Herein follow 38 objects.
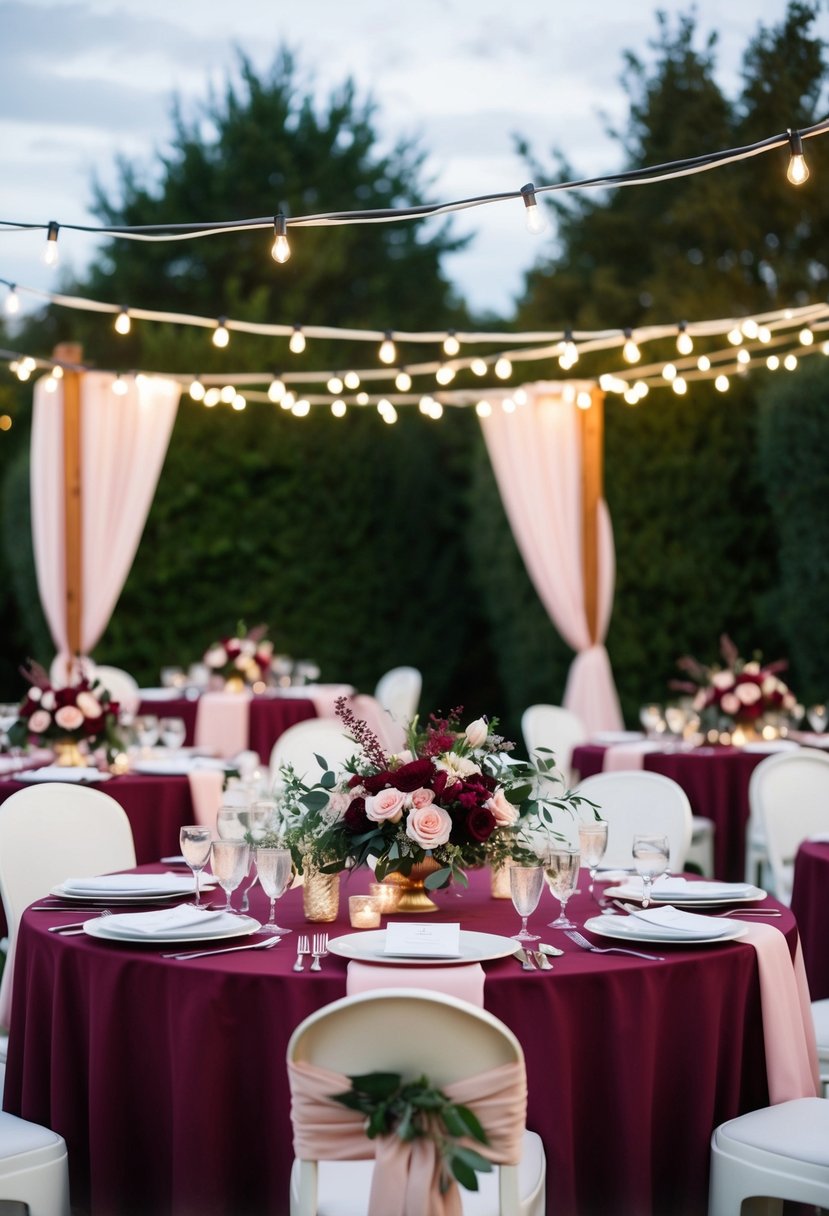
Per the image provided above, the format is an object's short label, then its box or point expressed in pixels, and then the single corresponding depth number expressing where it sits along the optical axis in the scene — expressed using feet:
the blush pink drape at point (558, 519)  28.60
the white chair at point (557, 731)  23.50
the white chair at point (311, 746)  18.86
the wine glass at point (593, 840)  9.91
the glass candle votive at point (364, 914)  9.86
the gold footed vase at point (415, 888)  10.34
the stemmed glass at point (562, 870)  9.16
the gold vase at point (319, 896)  10.04
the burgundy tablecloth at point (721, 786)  20.42
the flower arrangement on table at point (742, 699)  21.24
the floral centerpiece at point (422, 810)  9.77
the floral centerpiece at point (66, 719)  18.16
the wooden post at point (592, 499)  28.63
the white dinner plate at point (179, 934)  9.09
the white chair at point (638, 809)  13.70
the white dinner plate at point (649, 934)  9.16
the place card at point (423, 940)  8.66
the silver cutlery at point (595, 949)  8.96
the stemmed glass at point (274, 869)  9.12
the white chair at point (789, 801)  16.02
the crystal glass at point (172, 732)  19.65
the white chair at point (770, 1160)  8.49
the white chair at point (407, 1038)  6.73
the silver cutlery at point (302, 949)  8.69
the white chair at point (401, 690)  30.81
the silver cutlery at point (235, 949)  8.96
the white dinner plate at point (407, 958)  8.63
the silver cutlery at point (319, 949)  8.74
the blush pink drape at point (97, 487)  27.12
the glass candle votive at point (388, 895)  10.41
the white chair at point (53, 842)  12.39
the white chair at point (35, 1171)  8.60
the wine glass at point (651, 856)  9.66
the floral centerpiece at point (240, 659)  28.14
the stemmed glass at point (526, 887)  8.95
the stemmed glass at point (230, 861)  9.28
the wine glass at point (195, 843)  9.67
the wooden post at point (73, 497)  27.02
